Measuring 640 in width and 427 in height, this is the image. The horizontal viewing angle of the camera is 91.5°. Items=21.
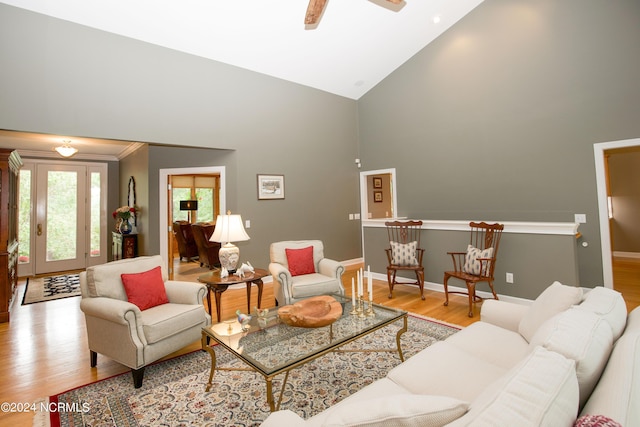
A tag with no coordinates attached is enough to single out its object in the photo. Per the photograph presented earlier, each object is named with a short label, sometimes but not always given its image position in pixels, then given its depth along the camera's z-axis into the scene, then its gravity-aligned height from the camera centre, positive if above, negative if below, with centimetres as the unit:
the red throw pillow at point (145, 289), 273 -51
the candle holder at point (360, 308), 264 -74
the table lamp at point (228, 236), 348 -8
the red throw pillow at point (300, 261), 390 -44
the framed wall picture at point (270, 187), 539 +72
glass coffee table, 188 -79
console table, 623 -27
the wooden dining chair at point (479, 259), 373 -47
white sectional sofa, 76 -48
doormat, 486 -92
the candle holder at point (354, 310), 268 -75
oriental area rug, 201 -118
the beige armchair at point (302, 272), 351 -56
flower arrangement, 625 +40
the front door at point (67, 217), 663 +39
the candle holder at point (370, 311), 262 -75
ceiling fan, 293 +211
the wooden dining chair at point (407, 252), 446 -42
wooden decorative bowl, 232 -69
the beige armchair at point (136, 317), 237 -70
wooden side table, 326 -55
